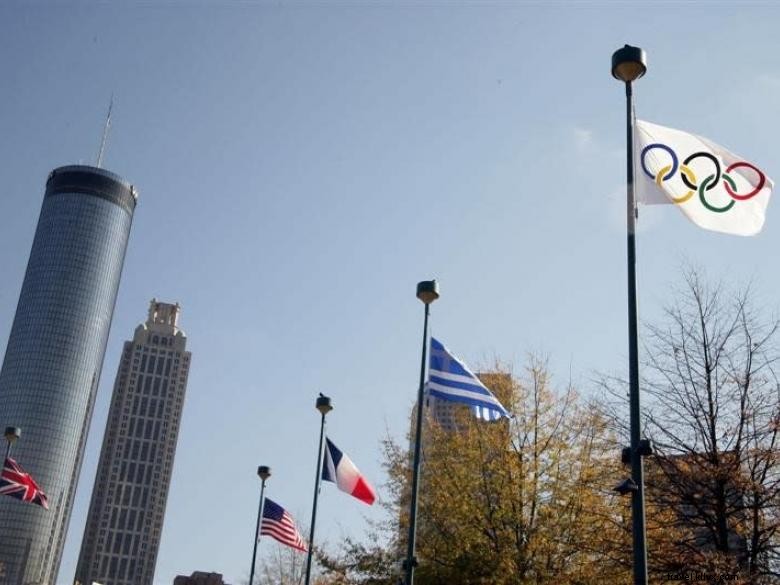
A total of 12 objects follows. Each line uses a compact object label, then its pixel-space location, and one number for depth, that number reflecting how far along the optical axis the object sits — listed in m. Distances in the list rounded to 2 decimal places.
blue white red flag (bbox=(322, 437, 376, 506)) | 22.47
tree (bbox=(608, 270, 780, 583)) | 17.44
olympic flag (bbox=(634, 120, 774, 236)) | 13.09
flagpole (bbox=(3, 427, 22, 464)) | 27.03
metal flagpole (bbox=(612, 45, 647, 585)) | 10.78
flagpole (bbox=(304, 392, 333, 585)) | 25.08
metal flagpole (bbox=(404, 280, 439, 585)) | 17.89
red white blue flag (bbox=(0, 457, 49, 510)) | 27.88
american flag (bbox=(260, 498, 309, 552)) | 27.77
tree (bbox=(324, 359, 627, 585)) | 22.12
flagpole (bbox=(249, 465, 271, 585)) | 30.05
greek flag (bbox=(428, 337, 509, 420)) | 18.80
